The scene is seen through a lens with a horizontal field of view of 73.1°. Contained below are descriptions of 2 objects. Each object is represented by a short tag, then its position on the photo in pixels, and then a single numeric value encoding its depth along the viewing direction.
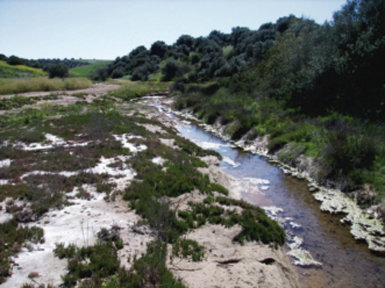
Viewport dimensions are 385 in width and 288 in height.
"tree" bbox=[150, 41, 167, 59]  125.50
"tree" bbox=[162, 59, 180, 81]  81.31
